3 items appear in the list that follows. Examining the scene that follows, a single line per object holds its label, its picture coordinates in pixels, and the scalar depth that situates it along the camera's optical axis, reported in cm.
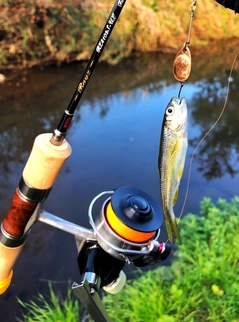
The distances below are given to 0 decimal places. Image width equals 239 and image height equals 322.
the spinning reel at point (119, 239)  20
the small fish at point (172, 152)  18
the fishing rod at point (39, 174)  18
